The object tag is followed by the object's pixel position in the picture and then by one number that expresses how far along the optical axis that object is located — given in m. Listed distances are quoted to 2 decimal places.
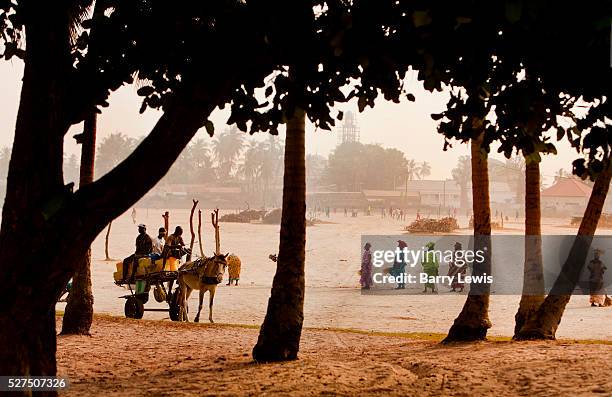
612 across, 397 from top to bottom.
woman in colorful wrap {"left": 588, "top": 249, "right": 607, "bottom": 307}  21.41
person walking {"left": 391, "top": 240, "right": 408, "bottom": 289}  26.31
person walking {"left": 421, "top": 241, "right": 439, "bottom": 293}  24.58
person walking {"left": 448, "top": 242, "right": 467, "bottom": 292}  25.80
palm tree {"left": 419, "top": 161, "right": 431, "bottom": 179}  195.25
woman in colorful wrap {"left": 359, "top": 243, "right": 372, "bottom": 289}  25.28
